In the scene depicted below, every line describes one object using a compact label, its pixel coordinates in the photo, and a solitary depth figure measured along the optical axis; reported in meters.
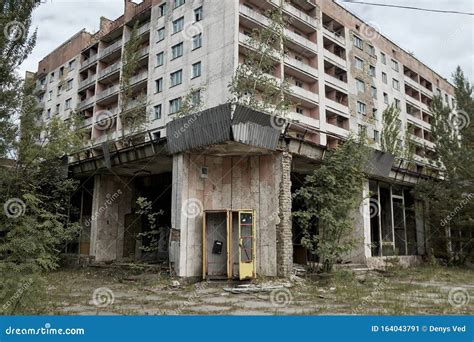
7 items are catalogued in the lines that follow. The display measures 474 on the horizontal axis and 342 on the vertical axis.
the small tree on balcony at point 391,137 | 31.14
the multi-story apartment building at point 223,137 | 12.46
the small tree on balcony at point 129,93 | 26.92
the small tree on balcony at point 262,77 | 16.72
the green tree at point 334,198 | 12.80
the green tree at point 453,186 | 19.06
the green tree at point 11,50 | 12.91
